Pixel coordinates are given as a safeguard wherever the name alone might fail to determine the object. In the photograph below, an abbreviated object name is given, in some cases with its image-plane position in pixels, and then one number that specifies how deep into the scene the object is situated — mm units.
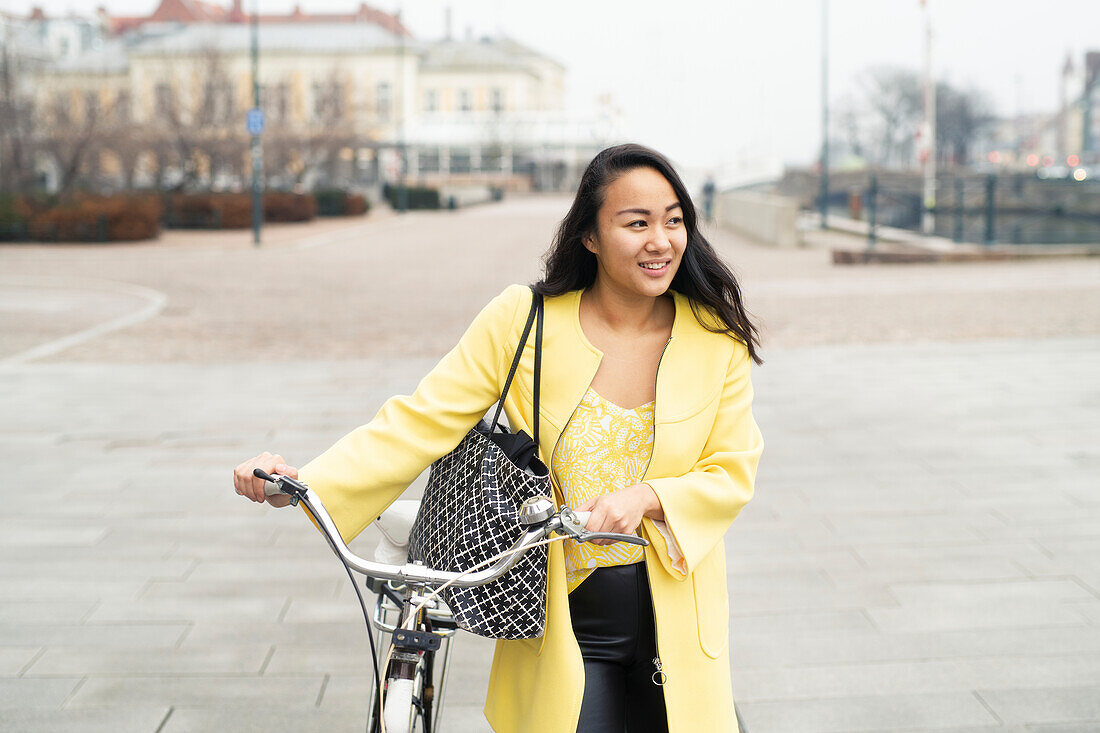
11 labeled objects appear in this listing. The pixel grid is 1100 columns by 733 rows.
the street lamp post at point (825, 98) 35938
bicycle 1925
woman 2252
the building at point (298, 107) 37906
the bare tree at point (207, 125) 38125
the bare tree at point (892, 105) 76000
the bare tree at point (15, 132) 31594
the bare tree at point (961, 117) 75375
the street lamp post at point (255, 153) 27594
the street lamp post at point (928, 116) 30108
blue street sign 27812
